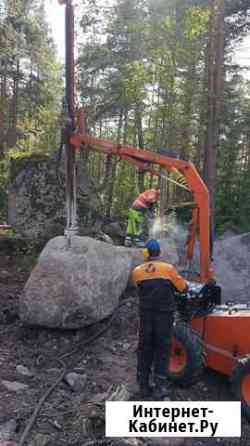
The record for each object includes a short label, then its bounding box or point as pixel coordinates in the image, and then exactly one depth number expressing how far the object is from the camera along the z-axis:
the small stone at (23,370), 5.82
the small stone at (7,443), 4.04
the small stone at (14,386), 5.28
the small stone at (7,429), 4.21
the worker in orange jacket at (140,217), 8.92
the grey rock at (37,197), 11.73
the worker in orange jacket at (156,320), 5.29
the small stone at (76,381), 5.55
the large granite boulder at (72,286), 6.84
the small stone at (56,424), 4.51
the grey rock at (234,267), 9.59
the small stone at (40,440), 4.12
